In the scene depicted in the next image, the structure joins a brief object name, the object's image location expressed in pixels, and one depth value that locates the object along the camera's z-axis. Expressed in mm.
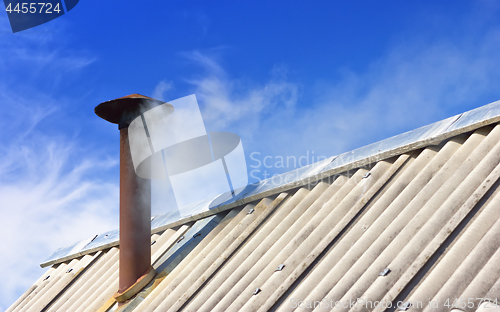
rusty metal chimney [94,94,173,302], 7445
